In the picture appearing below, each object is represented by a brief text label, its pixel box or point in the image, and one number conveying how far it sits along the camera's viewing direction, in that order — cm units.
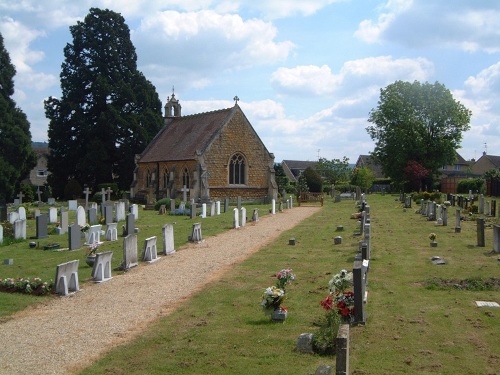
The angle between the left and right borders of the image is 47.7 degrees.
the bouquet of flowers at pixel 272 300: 1058
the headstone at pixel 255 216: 3135
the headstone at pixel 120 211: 3078
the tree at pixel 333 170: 7600
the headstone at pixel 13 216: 2836
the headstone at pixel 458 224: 2405
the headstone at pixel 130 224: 2347
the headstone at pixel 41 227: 2362
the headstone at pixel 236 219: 2755
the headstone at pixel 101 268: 1485
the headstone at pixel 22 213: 2838
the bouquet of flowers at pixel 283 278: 1117
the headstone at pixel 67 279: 1337
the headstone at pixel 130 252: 1640
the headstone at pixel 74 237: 2012
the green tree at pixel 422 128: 6291
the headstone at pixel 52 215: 3039
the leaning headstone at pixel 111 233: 2283
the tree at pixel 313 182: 6707
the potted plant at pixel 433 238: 2028
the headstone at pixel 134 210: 3010
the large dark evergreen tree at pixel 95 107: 5506
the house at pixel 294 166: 10806
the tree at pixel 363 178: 7006
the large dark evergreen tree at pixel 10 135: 4162
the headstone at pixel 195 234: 2208
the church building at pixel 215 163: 4475
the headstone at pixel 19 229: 2344
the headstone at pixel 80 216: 2624
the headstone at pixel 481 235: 1967
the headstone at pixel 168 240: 1911
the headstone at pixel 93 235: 2154
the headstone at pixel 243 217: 2900
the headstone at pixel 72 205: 3912
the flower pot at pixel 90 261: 1681
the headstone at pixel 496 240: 1816
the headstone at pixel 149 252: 1777
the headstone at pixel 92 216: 2753
